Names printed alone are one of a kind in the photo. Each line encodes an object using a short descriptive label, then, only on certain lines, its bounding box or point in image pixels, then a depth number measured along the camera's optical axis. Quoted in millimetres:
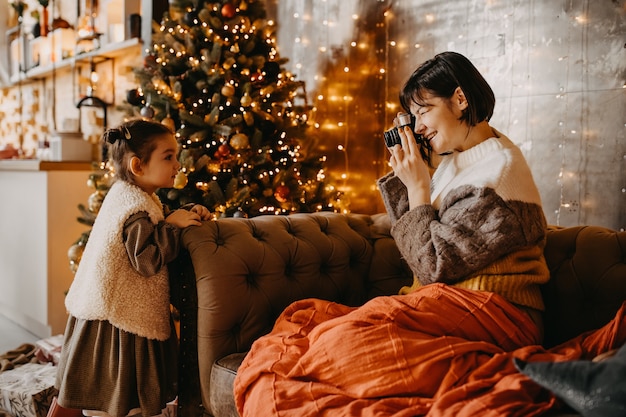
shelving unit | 3862
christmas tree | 2602
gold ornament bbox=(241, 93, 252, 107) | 2594
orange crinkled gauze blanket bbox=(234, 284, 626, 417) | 1059
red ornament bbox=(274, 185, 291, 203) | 2668
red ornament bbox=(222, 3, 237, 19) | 2705
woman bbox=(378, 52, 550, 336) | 1364
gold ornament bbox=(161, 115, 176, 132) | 2630
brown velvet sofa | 1553
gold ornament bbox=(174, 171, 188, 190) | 2469
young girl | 1562
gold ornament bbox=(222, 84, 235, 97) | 2596
